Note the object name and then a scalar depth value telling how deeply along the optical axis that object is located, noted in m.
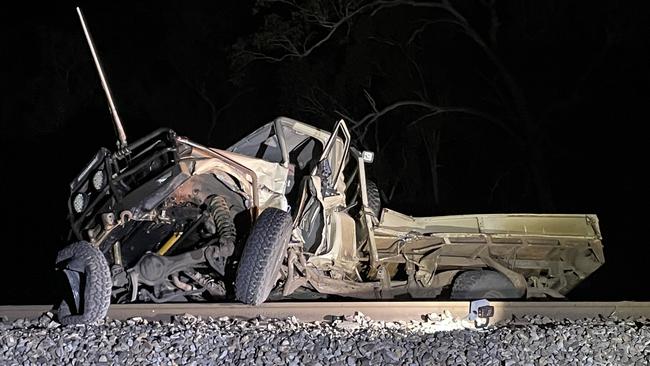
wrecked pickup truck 7.50
